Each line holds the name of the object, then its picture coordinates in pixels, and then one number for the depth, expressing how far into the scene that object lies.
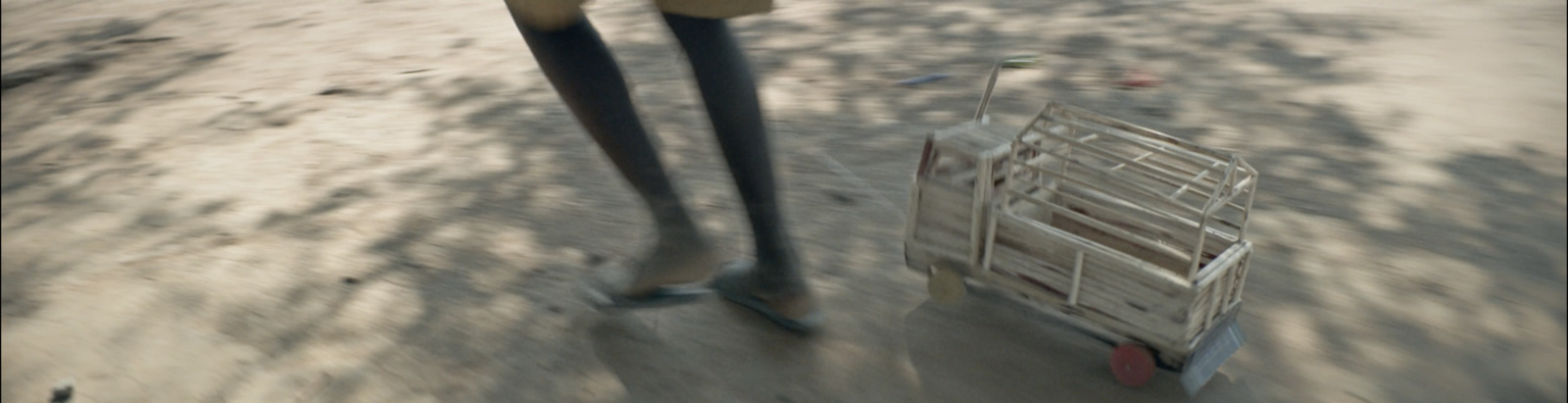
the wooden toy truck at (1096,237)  2.04
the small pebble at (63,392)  2.37
